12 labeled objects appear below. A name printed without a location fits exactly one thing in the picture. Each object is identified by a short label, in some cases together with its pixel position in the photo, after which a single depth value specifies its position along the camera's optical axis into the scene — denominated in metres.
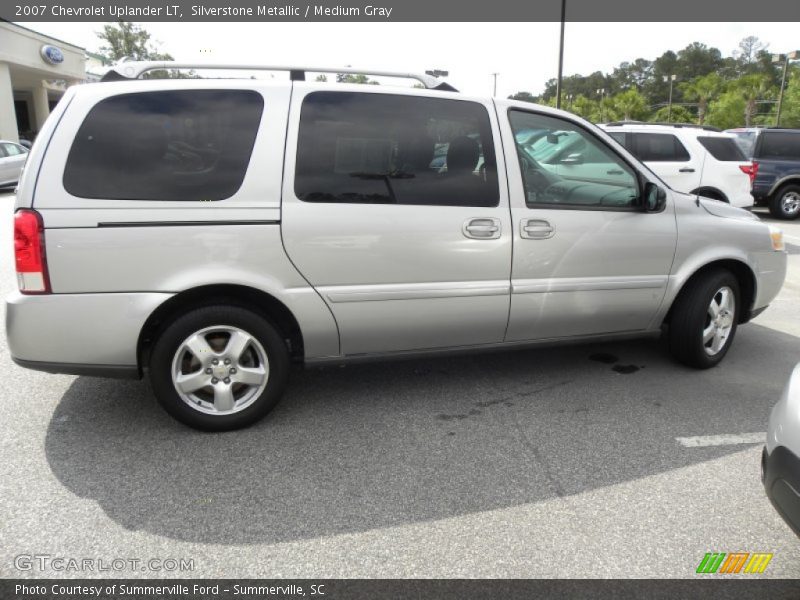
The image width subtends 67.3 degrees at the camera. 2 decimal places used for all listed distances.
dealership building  28.73
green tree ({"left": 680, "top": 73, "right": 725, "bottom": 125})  47.56
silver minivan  2.99
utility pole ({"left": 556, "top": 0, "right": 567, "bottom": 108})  17.94
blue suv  12.76
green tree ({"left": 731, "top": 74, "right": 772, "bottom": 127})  41.78
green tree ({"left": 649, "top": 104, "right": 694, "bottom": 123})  52.40
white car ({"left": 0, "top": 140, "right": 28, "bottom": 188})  16.99
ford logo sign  31.07
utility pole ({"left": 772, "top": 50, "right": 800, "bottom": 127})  29.22
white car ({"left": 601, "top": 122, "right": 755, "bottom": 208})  10.07
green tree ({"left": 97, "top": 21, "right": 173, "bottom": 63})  34.97
